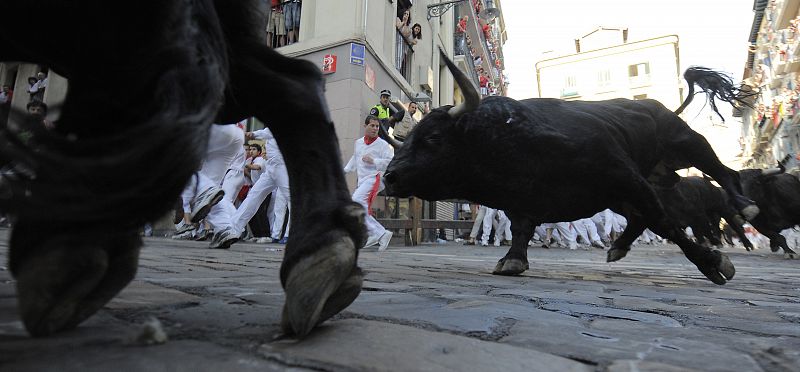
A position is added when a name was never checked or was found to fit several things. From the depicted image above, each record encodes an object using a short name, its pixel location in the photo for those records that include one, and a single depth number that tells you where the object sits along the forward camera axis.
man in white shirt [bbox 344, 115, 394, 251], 7.66
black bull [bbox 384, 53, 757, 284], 3.50
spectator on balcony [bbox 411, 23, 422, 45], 14.66
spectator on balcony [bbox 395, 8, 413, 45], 13.88
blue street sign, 11.14
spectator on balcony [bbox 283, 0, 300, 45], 12.44
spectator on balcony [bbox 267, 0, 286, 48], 12.62
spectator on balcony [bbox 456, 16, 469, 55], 21.94
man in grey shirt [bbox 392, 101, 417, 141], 11.14
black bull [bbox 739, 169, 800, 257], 9.46
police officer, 9.45
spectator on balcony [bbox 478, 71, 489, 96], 27.06
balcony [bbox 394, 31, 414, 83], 14.08
